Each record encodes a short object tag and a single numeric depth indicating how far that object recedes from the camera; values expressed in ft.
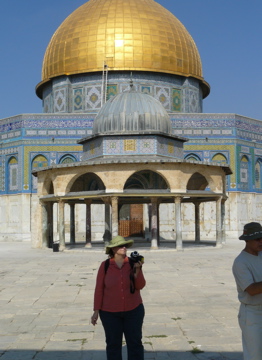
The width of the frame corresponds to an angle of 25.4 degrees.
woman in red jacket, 15.94
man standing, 13.88
